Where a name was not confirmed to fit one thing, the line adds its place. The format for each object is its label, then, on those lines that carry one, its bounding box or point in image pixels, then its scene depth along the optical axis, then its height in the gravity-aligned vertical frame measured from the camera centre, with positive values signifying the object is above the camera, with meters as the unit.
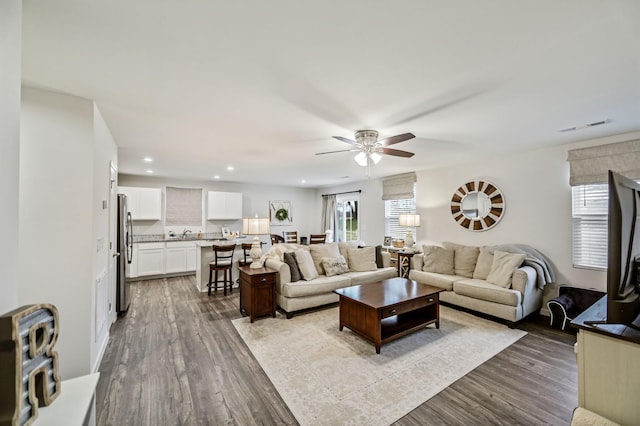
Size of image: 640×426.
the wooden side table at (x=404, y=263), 5.39 -1.02
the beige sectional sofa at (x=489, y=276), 3.55 -0.97
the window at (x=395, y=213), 6.27 +0.05
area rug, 2.06 -1.50
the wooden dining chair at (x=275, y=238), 7.40 -0.66
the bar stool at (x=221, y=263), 4.91 -0.93
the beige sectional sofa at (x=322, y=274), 3.91 -1.02
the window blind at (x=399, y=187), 6.02 +0.69
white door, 3.31 -0.37
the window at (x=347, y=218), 7.84 -0.08
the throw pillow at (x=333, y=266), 4.43 -0.87
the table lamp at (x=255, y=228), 3.96 -0.20
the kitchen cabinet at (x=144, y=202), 6.22 +0.34
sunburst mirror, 4.57 +0.18
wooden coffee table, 2.94 -1.13
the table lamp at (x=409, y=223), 5.54 -0.17
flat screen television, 1.14 -0.18
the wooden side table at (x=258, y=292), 3.72 -1.12
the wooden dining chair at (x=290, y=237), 8.18 -0.68
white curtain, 8.49 +0.08
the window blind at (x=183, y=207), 6.93 +0.24
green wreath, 8.68 +0.05
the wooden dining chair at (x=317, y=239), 7.17 -0.65
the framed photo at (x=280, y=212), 8.59 +0.11
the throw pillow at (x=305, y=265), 4.17 -0.81
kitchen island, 5.21 -0.96
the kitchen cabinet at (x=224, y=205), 7.22 +0.30
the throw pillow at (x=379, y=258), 5.18 -0.86
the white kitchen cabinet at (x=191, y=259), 6.55 -1.08
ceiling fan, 3.02 +0.82
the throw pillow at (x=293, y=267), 4.09 -0.81
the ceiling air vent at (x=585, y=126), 2.87 +1.02
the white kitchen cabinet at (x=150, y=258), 6.01 -1.00
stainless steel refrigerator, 3.85 -0.64
